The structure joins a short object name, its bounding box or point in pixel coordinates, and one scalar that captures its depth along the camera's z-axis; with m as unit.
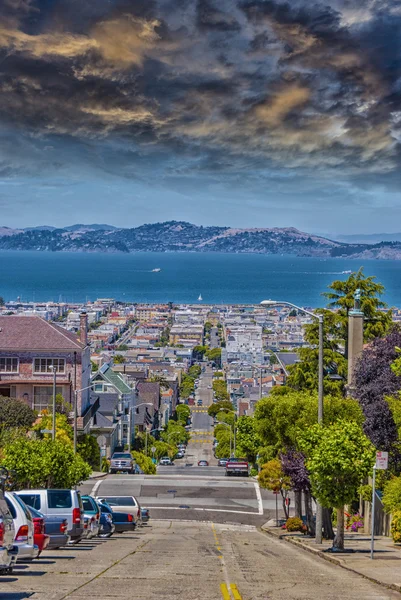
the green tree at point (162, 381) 184.62
